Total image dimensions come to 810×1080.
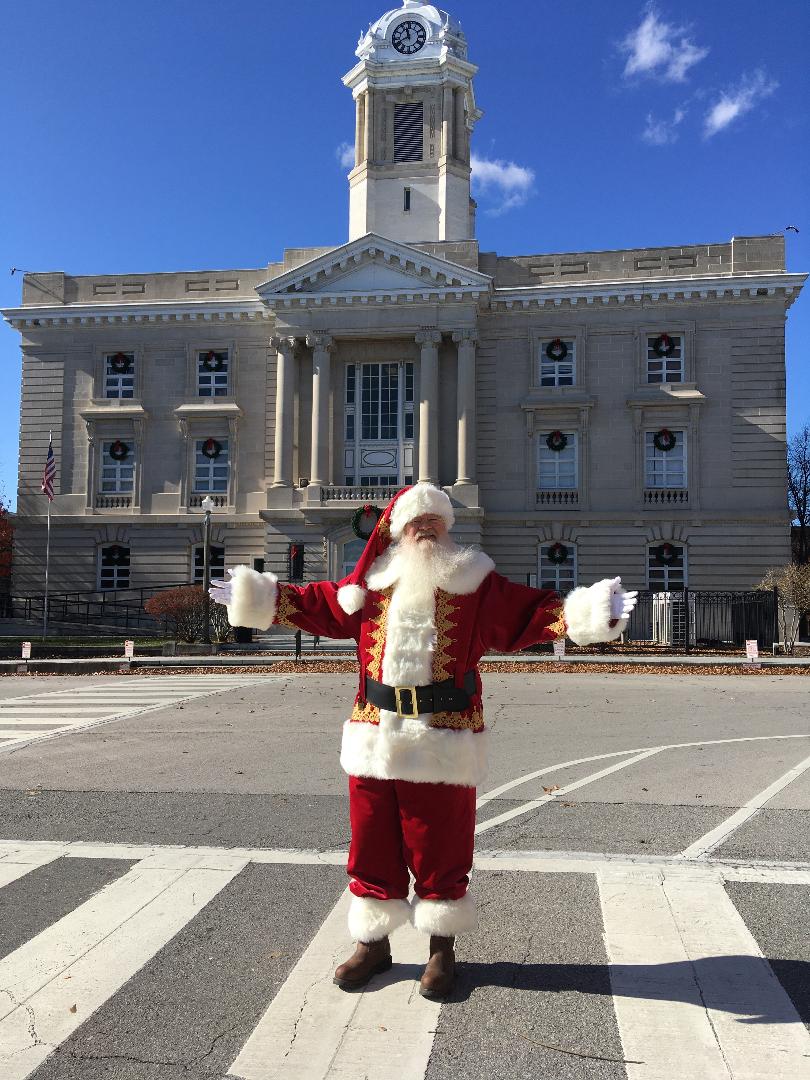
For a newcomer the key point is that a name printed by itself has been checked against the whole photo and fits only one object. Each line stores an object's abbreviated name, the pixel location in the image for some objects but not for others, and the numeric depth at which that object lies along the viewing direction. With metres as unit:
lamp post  25.59
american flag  29.92
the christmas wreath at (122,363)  37.09
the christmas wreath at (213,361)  36.69
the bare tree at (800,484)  59.19
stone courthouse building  33.72
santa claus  3.84
